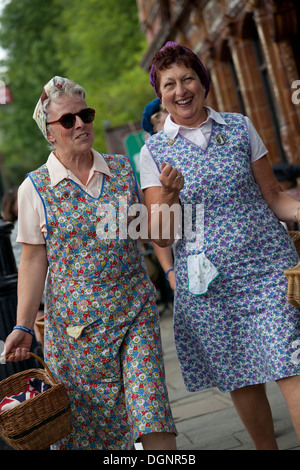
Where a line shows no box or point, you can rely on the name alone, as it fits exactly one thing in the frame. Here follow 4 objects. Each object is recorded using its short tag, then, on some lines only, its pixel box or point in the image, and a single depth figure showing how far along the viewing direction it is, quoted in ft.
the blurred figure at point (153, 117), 32.19
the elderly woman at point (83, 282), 22.79
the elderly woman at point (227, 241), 22.98
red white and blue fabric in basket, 21.58
